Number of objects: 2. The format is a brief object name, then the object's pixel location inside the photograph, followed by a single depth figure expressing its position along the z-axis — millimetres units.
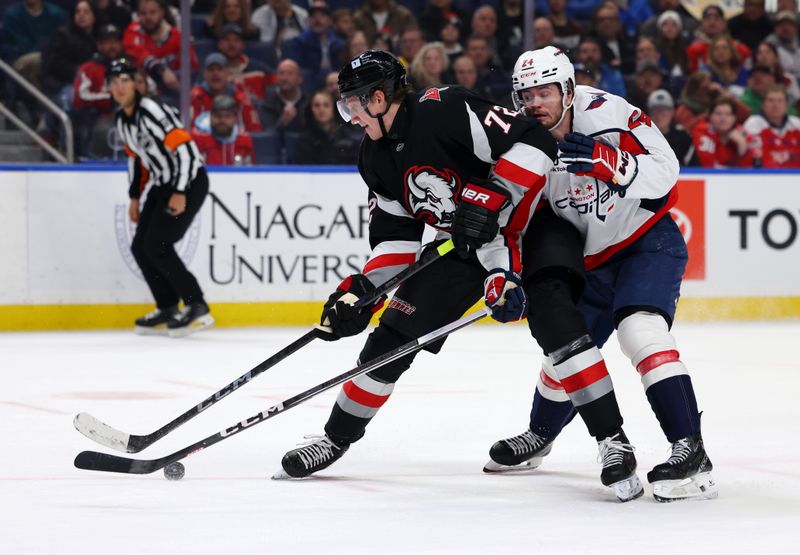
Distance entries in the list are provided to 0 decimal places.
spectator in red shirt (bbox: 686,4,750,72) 19250
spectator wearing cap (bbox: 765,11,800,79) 19781
